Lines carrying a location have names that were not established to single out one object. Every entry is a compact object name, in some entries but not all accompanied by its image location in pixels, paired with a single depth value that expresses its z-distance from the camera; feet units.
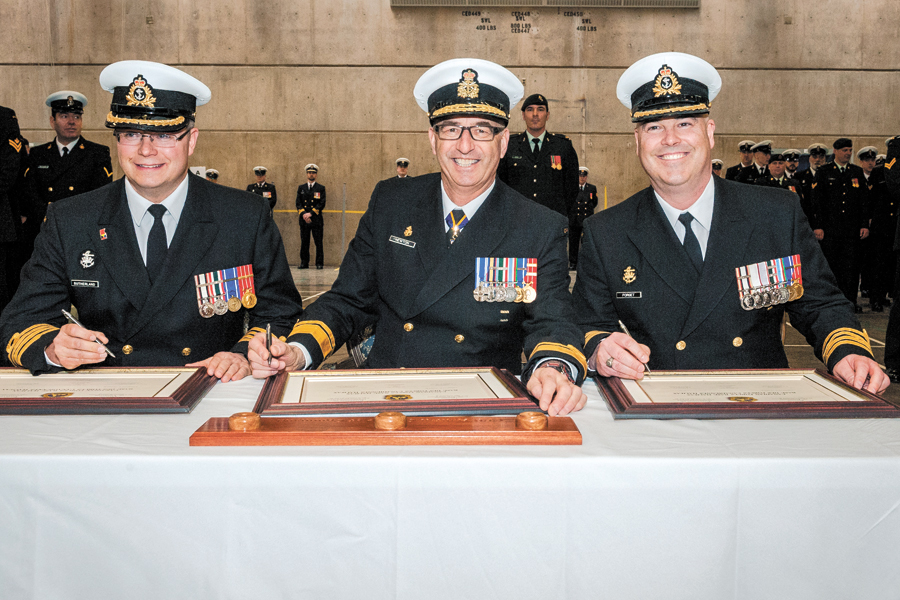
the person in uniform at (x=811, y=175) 28.12
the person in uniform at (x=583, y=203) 38.91
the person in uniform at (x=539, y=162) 22.34
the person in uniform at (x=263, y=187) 38.63
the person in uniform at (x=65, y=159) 19.89
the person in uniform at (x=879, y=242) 26.84
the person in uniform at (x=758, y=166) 28.25
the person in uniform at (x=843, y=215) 26.66
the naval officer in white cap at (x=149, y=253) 6.23
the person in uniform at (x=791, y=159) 31.53
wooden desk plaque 3.47
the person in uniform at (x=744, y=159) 29.60
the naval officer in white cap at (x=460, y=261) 6.15
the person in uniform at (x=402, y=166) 38.24
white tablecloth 3.25
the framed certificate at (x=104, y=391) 4.04
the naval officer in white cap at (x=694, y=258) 6.05
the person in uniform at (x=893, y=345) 15.05
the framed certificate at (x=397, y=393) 3.94
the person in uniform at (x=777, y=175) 27.07
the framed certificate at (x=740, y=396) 3.97
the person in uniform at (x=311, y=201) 39.11
